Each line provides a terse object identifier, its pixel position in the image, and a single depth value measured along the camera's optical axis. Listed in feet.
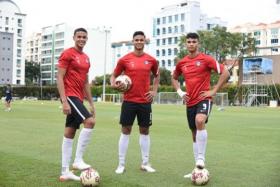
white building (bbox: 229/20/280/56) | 427.74
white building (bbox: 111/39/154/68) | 498.28
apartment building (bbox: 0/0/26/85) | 447.42
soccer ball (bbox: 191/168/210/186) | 22.35
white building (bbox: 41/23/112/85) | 484.91
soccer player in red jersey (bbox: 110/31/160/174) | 26.35
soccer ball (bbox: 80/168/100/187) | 21.57
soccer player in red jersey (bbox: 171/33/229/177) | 24.75
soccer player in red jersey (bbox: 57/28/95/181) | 23.71
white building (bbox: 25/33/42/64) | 549.09
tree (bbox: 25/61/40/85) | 487.20
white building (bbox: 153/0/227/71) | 409.90
